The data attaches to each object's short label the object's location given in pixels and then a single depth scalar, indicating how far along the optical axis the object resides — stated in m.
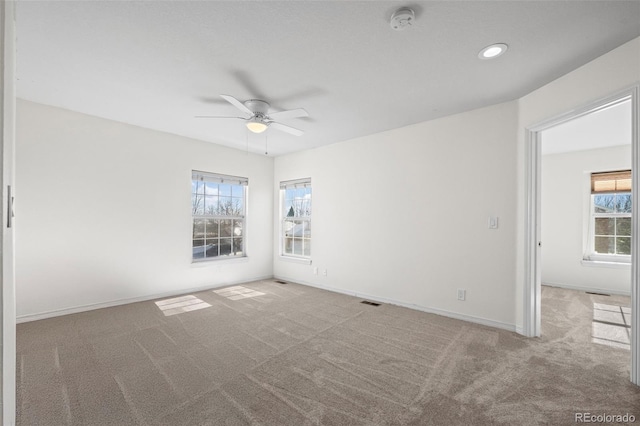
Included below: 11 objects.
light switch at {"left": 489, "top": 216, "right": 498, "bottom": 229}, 3.11
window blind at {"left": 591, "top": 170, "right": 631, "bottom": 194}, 4.69
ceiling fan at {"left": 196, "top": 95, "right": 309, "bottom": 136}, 2.86
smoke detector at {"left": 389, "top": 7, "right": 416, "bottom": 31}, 1.69
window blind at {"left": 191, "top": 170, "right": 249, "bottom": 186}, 4.55
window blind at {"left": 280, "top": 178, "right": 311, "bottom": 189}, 5.15
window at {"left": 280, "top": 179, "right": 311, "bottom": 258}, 5.20
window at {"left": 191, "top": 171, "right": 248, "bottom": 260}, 4.62
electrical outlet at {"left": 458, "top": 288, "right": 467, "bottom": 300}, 3.30
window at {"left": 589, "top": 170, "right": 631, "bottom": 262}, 4.72
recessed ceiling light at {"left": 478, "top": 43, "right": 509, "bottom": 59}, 2.05
